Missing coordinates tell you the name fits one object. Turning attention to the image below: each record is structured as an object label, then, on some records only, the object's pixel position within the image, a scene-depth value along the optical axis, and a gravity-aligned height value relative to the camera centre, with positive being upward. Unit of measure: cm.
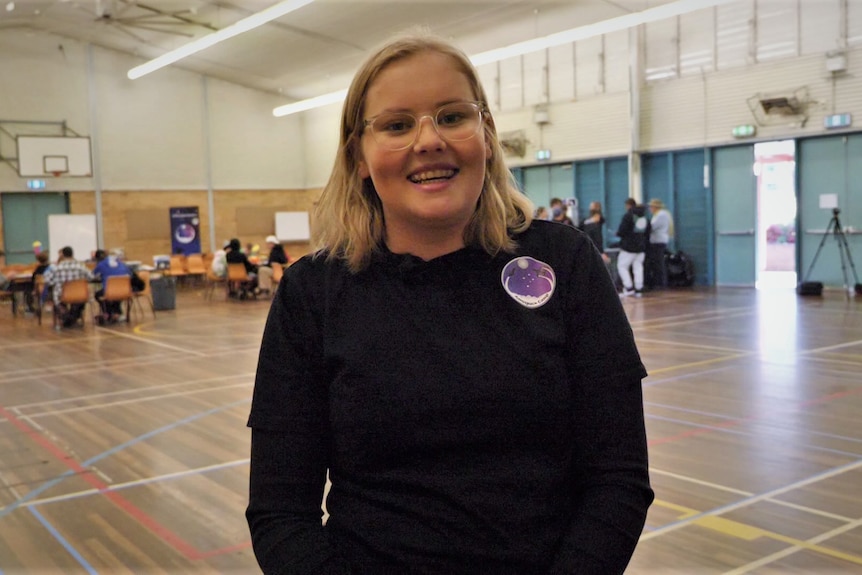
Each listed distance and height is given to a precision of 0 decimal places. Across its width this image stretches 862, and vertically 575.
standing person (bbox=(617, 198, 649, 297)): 1485 -42
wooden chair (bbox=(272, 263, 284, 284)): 1753 -80
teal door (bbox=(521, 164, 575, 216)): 1902 +94
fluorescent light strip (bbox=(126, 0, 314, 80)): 1371 +367
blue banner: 2380 +12
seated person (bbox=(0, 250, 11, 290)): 1639 -80
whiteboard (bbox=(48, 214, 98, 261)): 2158 +13
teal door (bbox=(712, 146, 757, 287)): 1591 +5
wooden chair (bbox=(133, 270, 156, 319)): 1488 -99
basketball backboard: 2064 +207
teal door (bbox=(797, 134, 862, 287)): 1433 +21
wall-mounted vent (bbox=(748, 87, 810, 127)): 1468 +190
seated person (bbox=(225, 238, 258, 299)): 1733 -64
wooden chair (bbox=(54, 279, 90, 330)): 1315 -83
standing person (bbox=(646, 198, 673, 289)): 1598 -46
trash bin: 1611 -109
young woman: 129 -24
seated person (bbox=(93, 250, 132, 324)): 1388 -60
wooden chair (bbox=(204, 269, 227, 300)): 1886 -125
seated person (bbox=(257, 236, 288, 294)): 1786 -66
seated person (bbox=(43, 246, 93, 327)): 1330 -57
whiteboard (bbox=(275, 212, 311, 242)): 2561 +15
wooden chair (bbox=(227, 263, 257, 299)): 1744 -84
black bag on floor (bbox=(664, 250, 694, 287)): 1680 -98
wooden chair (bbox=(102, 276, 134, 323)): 1360 -83
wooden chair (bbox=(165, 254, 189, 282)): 2167 -82
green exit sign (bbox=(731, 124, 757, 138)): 1542 +158
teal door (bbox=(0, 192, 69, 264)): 2105 +46
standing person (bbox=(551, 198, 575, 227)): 1500 +23
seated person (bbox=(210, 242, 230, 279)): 1814 -69
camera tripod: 1422 -54
